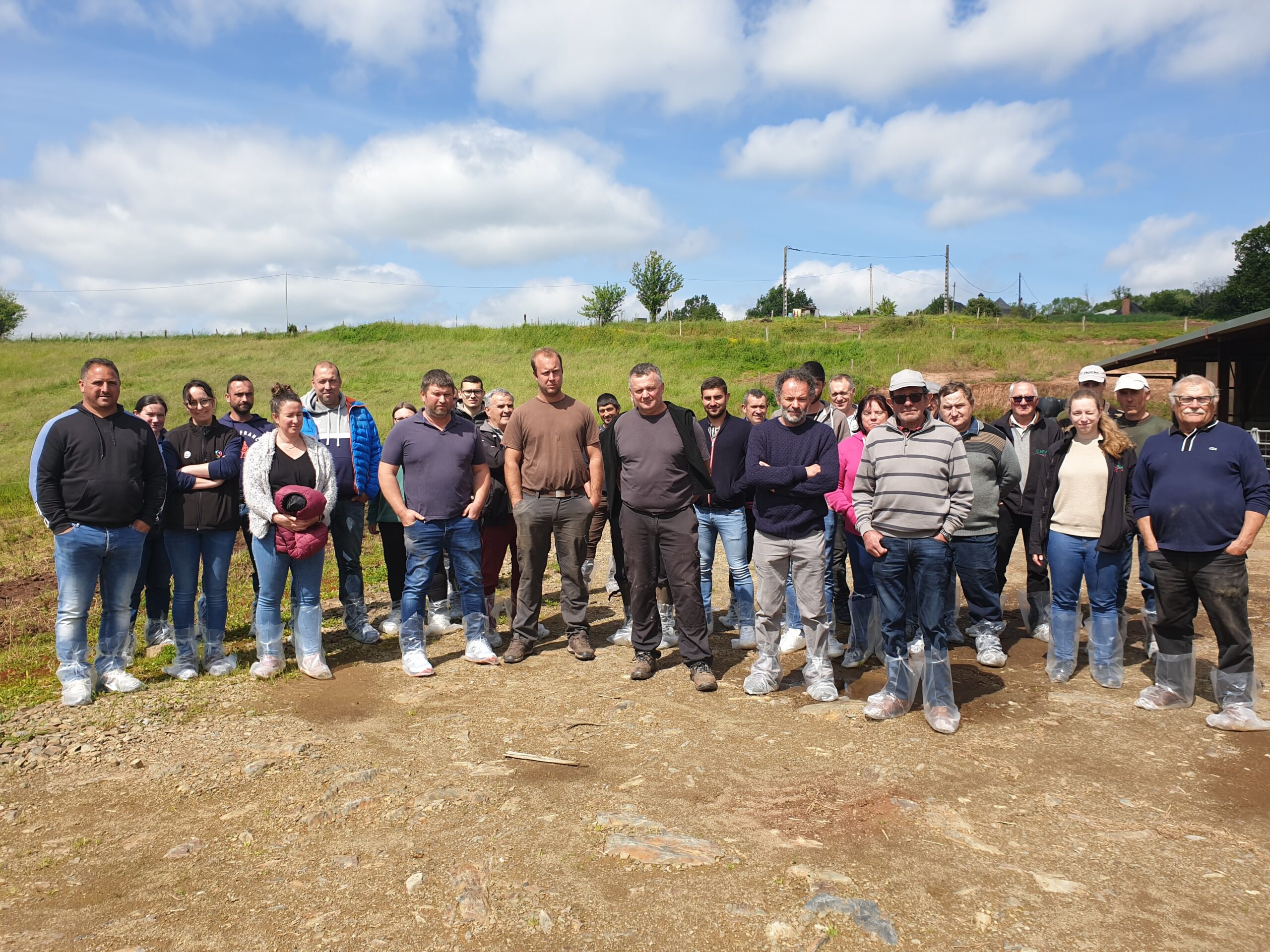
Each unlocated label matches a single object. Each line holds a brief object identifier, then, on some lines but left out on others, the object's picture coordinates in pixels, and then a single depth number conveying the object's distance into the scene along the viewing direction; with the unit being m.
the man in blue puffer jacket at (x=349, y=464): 6.65
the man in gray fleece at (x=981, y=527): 5.96
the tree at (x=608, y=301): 54.75
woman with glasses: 5.83
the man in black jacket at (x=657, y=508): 5.73
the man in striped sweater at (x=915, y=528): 4.75
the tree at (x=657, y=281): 53.06
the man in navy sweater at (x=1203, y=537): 4.67
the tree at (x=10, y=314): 70.06
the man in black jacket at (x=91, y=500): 5.21
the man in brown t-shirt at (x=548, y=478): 6.10
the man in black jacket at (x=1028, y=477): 6.28
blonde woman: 5.41
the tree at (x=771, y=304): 79.12
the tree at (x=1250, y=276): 57.41
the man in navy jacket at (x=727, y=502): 6.16
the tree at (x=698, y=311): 55.81
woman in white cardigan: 5.71
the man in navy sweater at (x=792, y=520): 5.29
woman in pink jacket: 5.89
